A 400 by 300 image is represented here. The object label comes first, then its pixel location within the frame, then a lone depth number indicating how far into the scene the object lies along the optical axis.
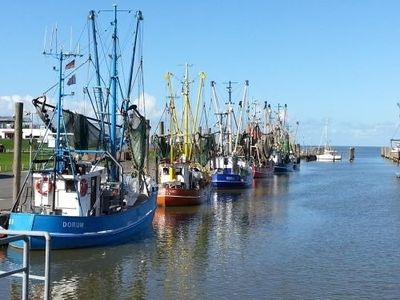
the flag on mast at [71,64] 28.08
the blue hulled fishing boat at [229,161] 69.69
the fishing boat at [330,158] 196.43
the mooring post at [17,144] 29.05
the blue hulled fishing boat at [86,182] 26.23
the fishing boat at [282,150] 117.26
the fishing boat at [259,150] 93.18
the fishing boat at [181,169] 47.44
